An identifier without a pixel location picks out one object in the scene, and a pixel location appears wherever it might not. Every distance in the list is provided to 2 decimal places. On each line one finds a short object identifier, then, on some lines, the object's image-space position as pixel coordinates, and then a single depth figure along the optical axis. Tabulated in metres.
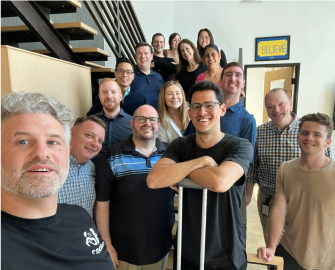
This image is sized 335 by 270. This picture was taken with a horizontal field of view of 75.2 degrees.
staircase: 1.97
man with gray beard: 0.72
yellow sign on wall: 5.02
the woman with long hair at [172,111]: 1.95
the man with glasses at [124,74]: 2.25
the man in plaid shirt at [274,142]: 1.86
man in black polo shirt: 1.40
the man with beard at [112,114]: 1.88
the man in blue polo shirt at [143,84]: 2.31
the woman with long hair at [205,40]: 3.21
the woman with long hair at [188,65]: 2.65
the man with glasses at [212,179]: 1.07
